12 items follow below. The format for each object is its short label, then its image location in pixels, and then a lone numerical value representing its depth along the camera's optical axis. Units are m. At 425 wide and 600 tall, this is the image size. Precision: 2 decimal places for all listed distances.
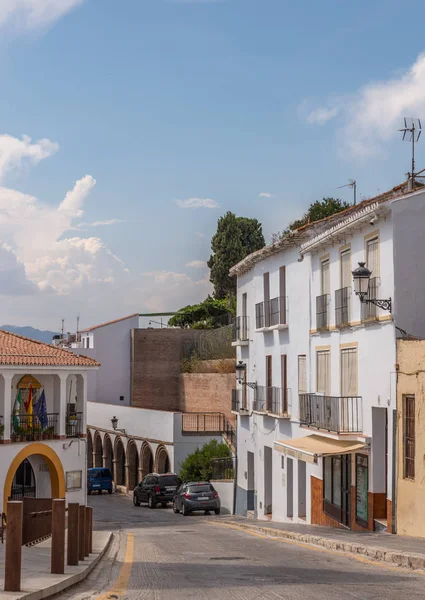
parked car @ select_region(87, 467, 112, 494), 52.78
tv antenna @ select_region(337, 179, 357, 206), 31.52
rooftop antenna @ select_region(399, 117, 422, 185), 25.02
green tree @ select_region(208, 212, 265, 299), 86.44
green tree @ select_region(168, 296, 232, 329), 77.44
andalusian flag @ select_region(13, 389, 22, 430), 33.52
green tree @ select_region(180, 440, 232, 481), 43.06
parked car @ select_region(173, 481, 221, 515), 36.53
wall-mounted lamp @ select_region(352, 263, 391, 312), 21.02
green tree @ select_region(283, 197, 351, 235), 64.56
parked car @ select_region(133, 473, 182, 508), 41.62
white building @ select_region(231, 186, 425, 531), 21.14
